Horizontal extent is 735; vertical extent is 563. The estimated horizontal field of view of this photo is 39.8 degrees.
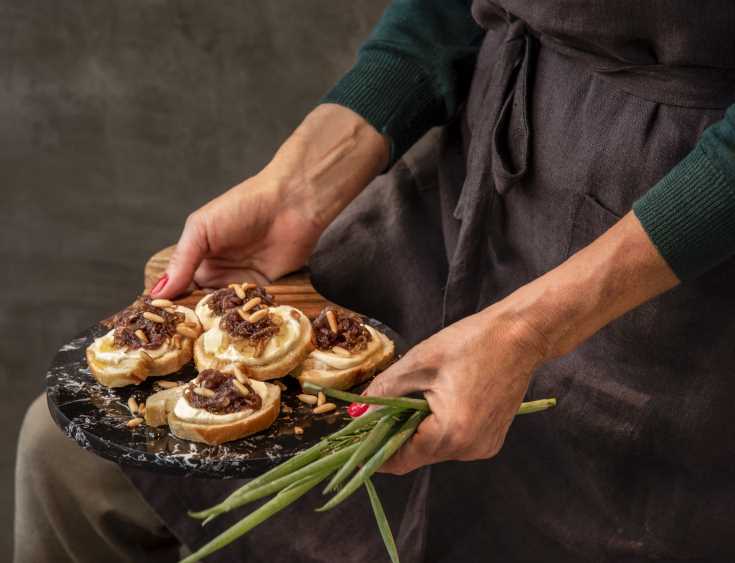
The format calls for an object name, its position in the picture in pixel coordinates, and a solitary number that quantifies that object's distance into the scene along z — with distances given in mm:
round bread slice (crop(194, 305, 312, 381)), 1279
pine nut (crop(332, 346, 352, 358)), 1305
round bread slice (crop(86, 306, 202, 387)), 1263
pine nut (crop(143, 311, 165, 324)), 1334
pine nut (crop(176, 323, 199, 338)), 1333
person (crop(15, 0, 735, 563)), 1153
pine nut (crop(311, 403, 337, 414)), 1230
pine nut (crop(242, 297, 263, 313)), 1339
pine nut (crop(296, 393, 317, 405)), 1265
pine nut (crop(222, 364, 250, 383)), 1224
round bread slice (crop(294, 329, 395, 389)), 1287
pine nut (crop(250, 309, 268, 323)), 1313
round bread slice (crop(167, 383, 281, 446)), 1147
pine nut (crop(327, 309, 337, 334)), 1349
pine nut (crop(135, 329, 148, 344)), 1292
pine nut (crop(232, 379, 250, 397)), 1186
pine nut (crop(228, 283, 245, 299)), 1382
